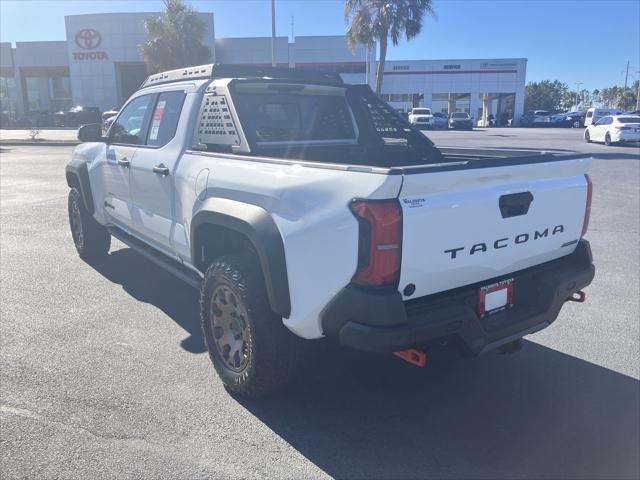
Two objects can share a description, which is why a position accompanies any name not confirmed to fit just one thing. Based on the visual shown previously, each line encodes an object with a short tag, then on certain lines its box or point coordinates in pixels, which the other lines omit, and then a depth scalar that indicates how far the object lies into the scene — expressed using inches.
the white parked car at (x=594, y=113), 1666.6
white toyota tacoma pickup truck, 99.8
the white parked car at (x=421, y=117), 1679.4
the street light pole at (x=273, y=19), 1104.8
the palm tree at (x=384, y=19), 1131.9
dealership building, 1836.9
